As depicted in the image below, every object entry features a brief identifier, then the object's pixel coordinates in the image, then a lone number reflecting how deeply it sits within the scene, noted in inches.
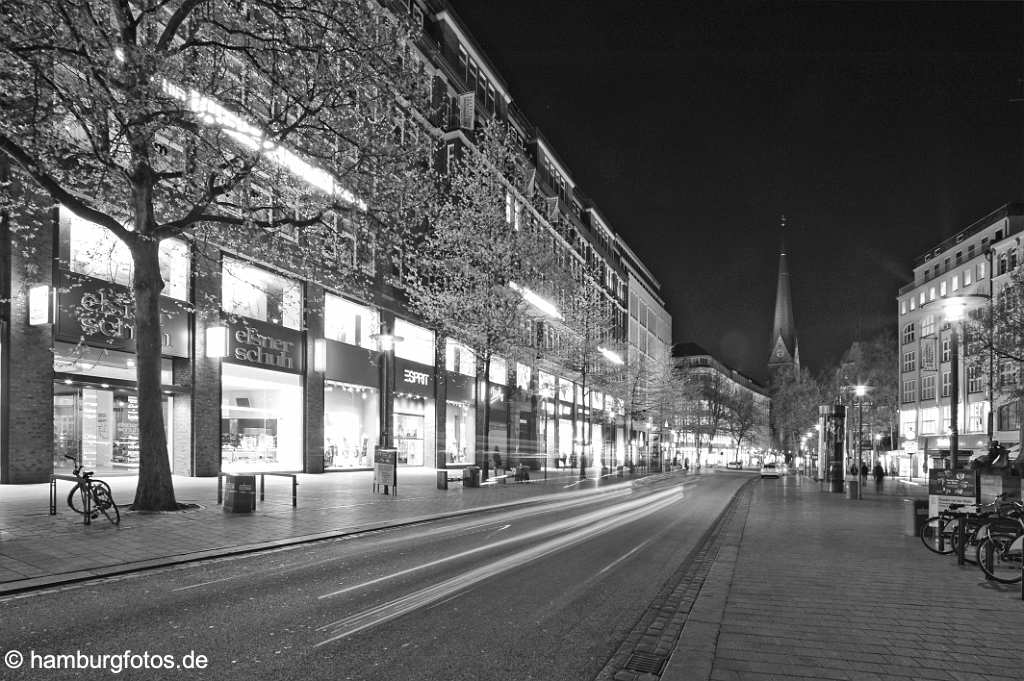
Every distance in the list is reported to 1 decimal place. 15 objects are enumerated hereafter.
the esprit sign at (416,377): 1534.2
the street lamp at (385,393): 910.4
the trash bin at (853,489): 1178.6
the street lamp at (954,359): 700.0
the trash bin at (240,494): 639.8
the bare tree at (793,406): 4101.9
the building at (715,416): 3576.5
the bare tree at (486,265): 1210.6
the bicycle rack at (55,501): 538.6
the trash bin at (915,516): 601.0
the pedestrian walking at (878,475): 1664.0
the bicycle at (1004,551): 377.7
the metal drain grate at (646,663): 239.9
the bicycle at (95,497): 542.9
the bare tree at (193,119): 494.3
